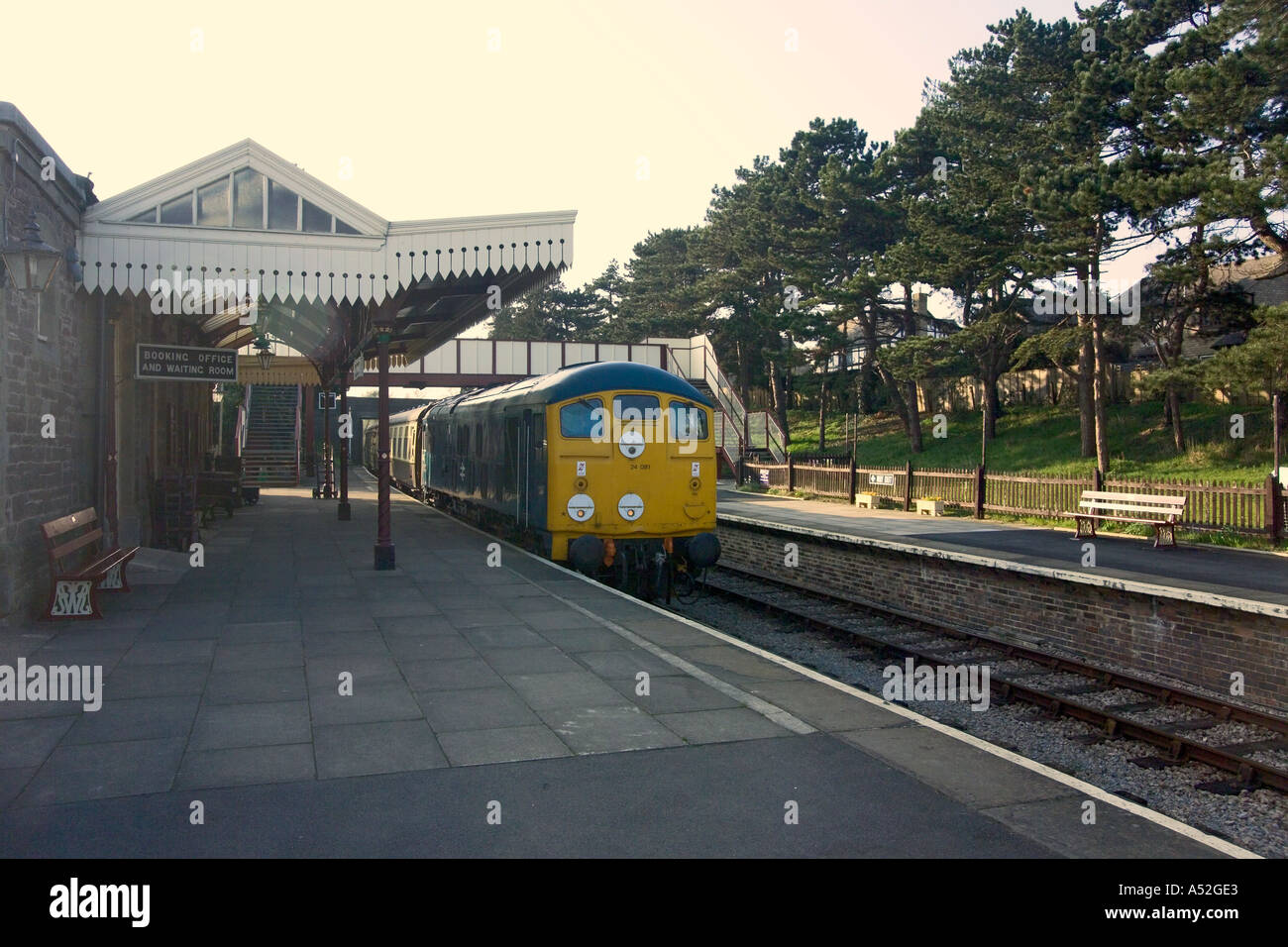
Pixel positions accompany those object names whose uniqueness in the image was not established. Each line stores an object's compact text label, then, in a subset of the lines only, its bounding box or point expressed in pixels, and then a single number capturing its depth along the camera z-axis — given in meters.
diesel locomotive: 12.86
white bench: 16.15
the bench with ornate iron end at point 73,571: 9.42
